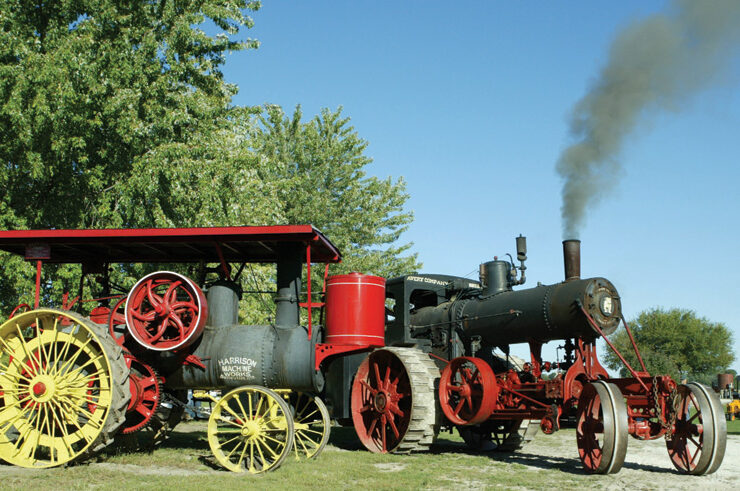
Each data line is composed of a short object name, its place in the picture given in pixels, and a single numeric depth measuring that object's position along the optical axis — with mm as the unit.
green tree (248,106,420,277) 28094
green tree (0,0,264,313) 15086
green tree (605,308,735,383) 53531
